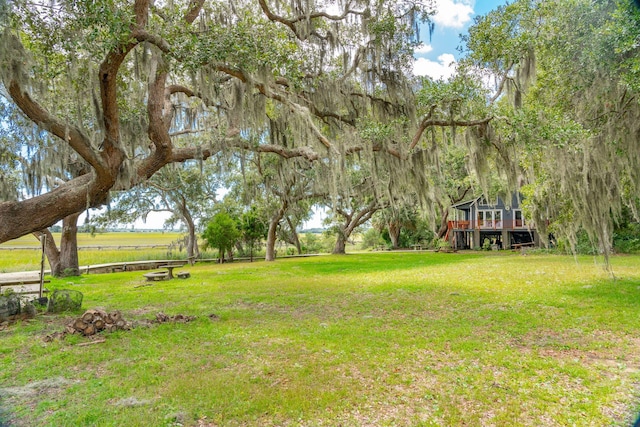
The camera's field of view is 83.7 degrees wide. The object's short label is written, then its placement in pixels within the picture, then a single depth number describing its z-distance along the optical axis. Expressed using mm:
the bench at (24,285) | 7437
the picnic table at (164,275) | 12266
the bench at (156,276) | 12258
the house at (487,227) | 24719
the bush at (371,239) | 38700
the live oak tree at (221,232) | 19984
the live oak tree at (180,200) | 20250
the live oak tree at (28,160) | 7070
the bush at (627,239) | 17469
